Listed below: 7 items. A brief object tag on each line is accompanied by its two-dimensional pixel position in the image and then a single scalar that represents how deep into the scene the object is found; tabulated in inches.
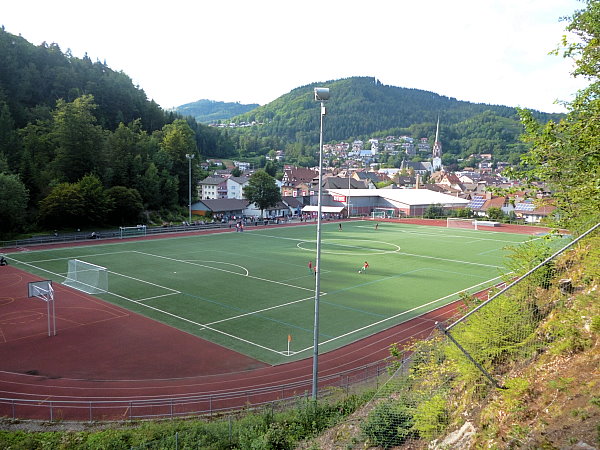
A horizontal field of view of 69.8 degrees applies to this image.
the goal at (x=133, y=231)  2324.1
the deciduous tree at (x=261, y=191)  3280.0
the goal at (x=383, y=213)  3752.5
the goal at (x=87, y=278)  1252.3
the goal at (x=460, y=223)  3120.3
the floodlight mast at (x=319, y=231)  546.8
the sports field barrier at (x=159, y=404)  601.6
